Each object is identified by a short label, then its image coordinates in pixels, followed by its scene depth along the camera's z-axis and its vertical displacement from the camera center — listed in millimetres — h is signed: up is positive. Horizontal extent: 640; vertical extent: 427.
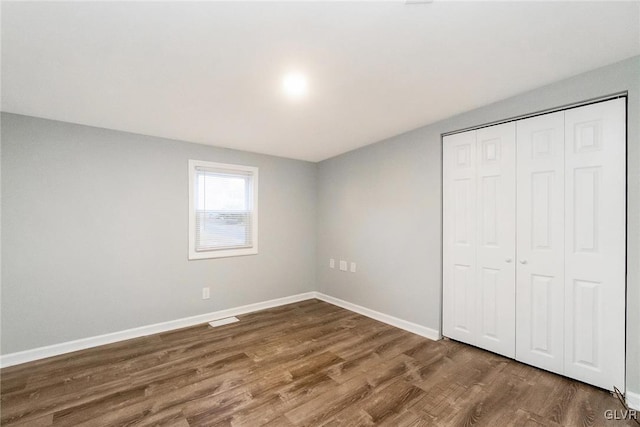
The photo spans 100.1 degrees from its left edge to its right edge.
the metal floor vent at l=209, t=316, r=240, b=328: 3430 -1410
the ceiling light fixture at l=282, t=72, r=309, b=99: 2051 +1053
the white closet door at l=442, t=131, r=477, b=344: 2789 -233
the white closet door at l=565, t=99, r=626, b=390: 1971 -216
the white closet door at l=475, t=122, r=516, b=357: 2521 -223
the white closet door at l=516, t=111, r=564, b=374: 2242 -237
